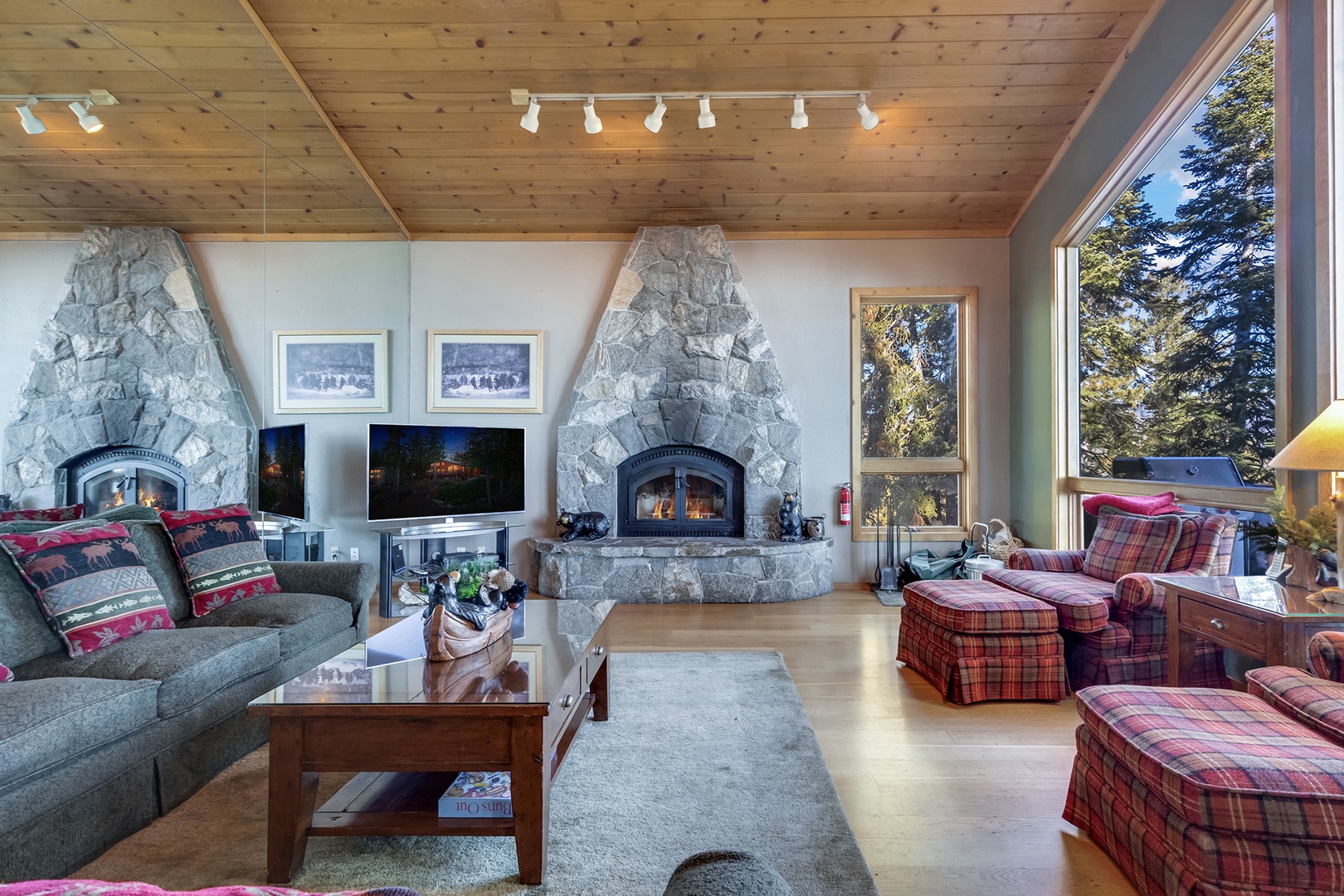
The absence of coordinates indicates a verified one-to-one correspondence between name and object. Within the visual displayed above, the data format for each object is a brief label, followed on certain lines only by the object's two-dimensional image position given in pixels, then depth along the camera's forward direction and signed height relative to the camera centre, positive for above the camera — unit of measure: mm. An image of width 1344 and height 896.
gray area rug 1795 -1047
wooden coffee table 1768 -731
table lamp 2189 +10
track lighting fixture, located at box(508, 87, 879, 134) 4078 +2018
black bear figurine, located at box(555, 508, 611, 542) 5316 -526
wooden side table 2125 -522
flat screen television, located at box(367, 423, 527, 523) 4820 -117
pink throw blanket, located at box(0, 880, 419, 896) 628 -389
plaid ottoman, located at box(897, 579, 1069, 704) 3045 -842
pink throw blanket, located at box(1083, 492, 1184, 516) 3469 -244
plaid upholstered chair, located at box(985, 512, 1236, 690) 2957 -638
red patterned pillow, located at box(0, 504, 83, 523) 2535 -217
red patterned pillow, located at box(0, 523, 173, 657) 2285 -428
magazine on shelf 1825 -885
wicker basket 5113 -645
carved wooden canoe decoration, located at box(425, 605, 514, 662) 2156 -561
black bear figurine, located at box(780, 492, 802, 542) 5348 -495
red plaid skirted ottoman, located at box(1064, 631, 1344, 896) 1484 -720
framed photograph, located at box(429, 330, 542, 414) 5641 +632
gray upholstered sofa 1712 -722
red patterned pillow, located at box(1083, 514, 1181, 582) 3191 -424
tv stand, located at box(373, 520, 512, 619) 4688 -568
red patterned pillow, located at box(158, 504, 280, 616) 2900 -425
